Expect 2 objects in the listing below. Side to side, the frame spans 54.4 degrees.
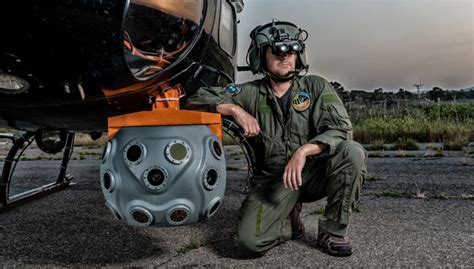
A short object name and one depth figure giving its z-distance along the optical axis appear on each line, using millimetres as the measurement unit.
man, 2467
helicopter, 1503
